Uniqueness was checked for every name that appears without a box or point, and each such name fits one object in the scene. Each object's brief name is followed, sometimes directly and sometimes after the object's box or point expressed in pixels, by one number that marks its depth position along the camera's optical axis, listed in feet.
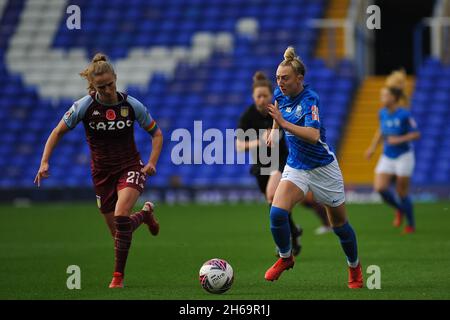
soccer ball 53.83
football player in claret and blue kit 56.95
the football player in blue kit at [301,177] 55.16
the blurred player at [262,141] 73.00
